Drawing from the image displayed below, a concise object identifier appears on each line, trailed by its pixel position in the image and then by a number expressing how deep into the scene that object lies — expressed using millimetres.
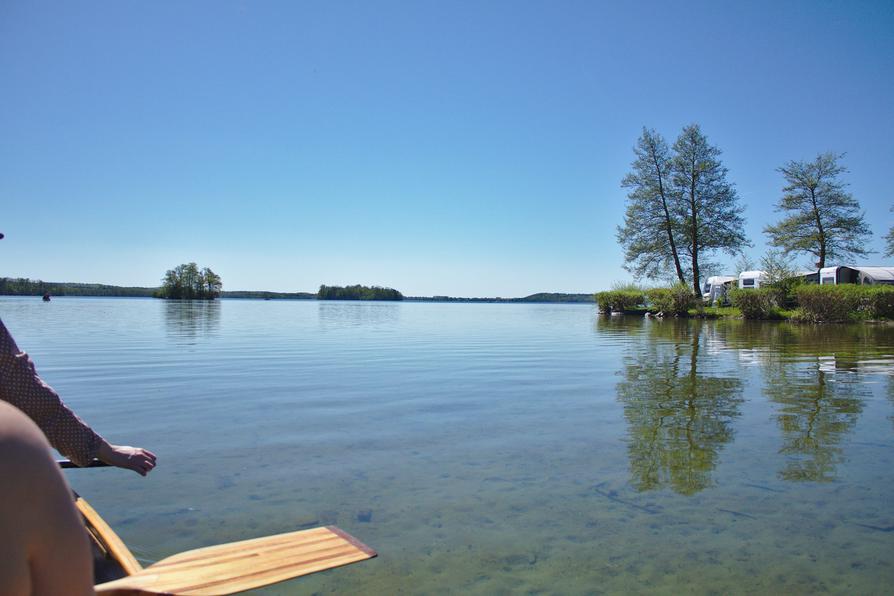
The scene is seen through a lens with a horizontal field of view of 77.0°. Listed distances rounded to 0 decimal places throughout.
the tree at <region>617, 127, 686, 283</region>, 49000
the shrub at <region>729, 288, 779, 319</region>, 38000
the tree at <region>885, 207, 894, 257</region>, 46656
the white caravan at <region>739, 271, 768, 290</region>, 43800
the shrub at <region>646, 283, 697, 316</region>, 43719
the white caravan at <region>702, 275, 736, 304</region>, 54019
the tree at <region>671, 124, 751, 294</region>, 47594
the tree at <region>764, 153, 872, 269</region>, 45812
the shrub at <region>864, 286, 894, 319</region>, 33156
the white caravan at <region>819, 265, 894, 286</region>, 39112
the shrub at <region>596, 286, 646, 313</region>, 49281
